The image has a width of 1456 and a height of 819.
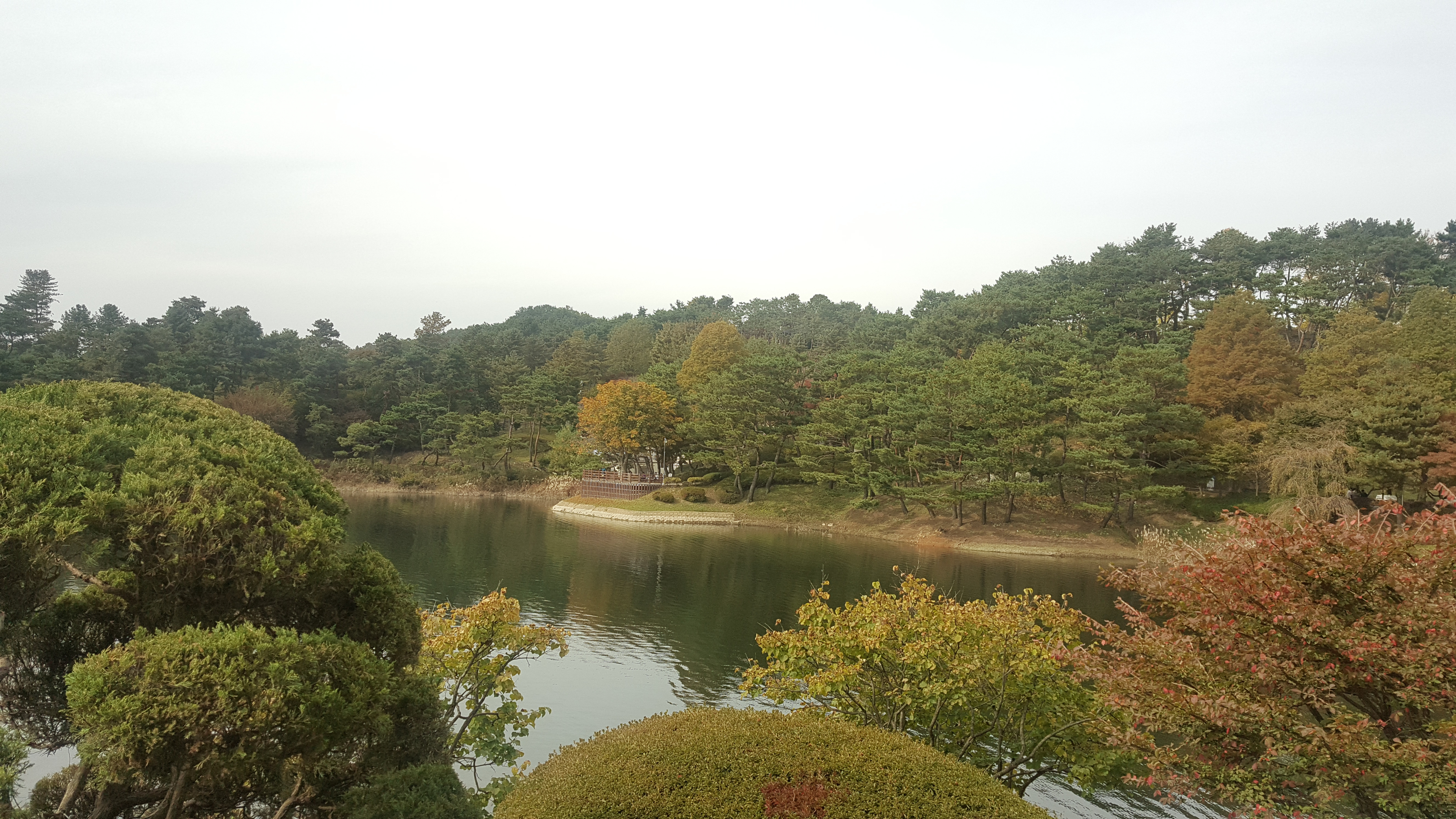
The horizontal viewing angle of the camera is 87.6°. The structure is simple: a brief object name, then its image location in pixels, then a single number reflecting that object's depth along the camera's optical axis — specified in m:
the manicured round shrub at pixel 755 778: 5.18
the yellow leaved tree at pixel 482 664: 9.17
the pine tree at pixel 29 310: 56.47
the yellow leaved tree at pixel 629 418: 43.56
